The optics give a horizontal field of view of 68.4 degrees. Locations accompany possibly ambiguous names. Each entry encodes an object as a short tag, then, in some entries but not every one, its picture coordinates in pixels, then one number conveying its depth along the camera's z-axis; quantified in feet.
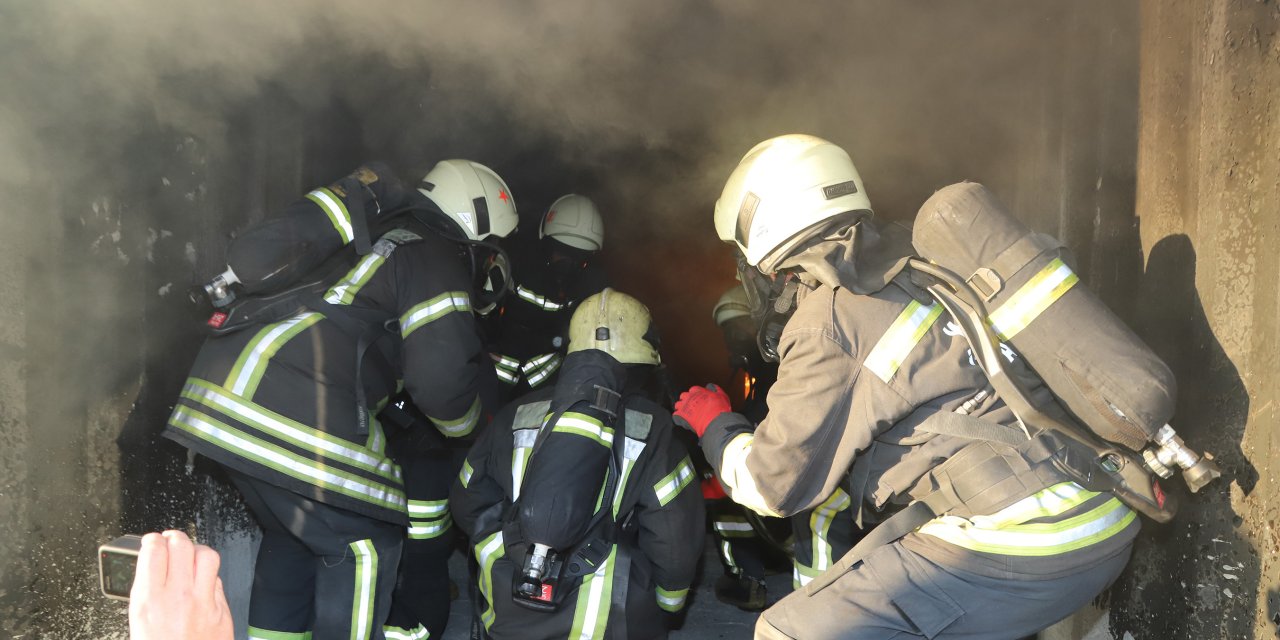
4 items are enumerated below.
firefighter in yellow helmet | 9.47
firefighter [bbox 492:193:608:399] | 15.93
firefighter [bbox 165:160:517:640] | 10.66
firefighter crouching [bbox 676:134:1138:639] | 7.68
